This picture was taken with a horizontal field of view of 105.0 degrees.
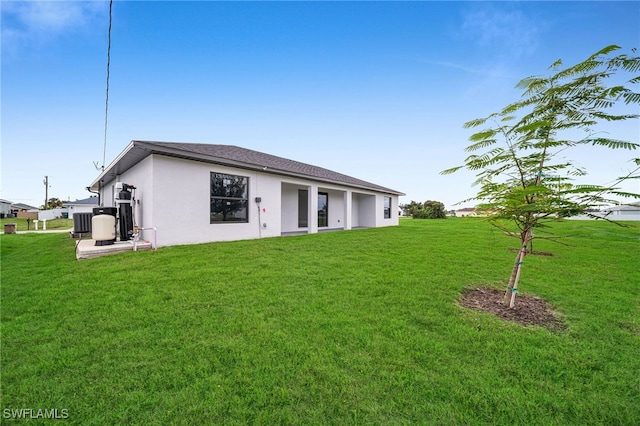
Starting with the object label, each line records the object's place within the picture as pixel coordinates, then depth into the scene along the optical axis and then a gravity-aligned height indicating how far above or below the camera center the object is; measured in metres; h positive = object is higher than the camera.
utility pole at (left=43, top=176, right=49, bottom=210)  36.36 +4.91
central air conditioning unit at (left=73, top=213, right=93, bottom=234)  9.51 -0.10
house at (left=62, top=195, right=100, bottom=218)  24.11 +1.64
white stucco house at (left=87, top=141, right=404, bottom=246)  7.31 +1.02
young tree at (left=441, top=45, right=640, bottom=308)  2.75 +0.98
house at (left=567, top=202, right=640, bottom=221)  26.95 +0.03
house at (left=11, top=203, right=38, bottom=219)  31.36 +1.35
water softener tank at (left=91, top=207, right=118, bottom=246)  6.76 -0.26
